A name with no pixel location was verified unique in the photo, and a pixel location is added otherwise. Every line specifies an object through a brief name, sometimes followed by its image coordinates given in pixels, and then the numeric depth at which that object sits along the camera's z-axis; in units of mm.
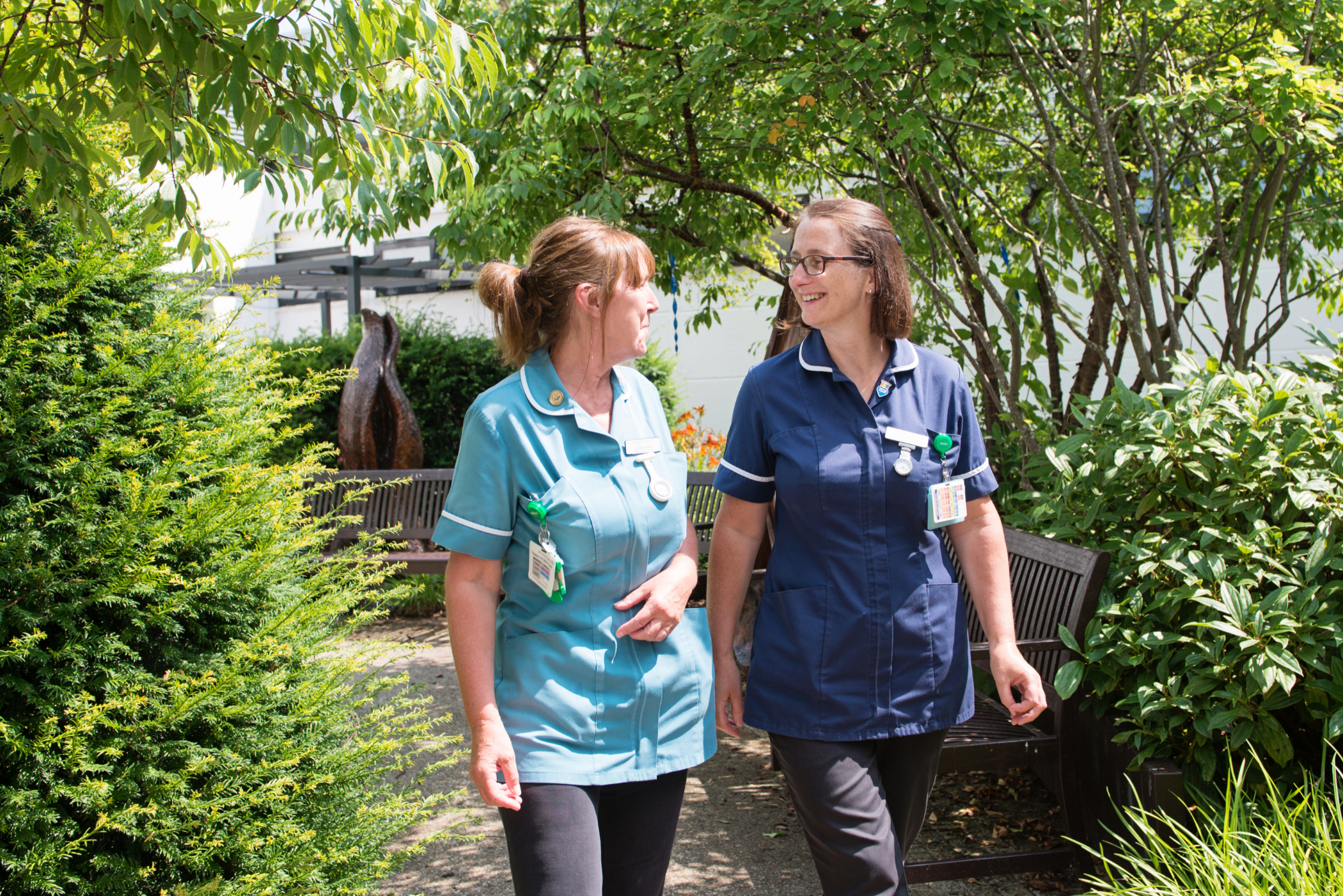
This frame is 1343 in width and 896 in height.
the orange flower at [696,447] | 8672
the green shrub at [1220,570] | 2570
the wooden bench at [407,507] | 7121
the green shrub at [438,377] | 9414
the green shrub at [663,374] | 10797
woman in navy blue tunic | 2049
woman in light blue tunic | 1795
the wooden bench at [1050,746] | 2932
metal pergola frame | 14406
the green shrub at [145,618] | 2064
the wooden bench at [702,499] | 6660
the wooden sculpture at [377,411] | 7930
